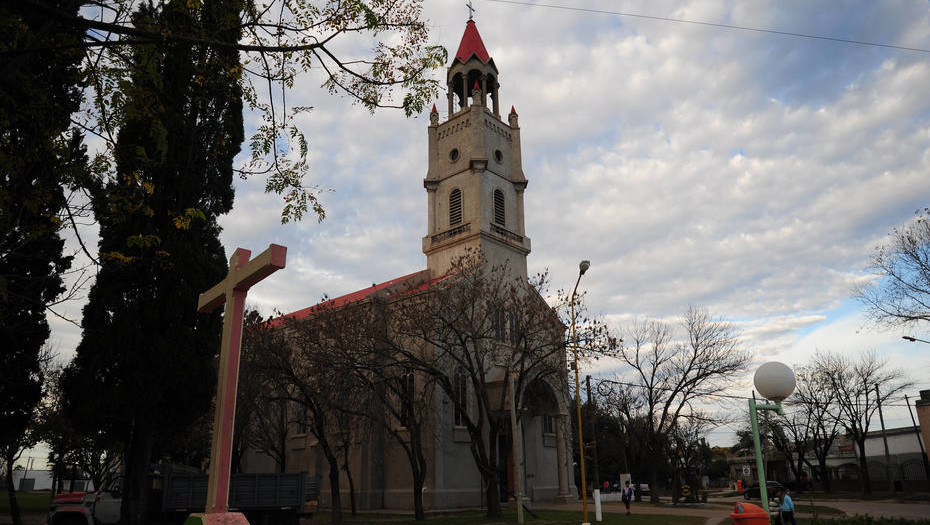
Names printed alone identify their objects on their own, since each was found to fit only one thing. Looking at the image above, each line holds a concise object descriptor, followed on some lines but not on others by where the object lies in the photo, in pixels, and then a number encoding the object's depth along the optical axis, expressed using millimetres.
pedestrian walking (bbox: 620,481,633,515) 26703
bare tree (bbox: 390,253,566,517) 22859
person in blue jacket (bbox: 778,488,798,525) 17516
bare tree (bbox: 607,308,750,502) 34281
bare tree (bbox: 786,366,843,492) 45312
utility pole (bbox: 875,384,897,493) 43456
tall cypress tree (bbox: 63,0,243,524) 16109
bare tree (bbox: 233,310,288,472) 26141
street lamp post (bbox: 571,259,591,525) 20573
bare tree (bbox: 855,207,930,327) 24031
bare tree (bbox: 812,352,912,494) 43094
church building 30033
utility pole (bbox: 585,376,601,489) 32572
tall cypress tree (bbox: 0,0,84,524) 7316
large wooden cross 6688
